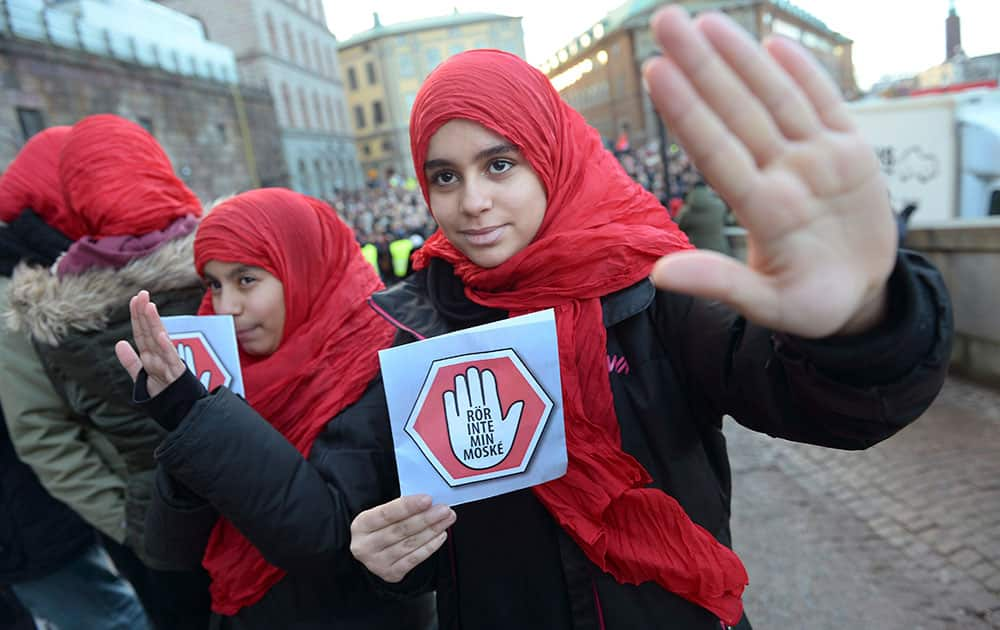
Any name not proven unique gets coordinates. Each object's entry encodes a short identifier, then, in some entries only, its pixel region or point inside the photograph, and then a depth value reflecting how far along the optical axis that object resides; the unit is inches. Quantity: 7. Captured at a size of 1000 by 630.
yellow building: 2347.4
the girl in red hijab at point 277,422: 54.1
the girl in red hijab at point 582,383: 48.0
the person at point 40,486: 86.0
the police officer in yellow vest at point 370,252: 266.8
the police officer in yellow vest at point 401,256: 282.4
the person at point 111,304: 77.8
